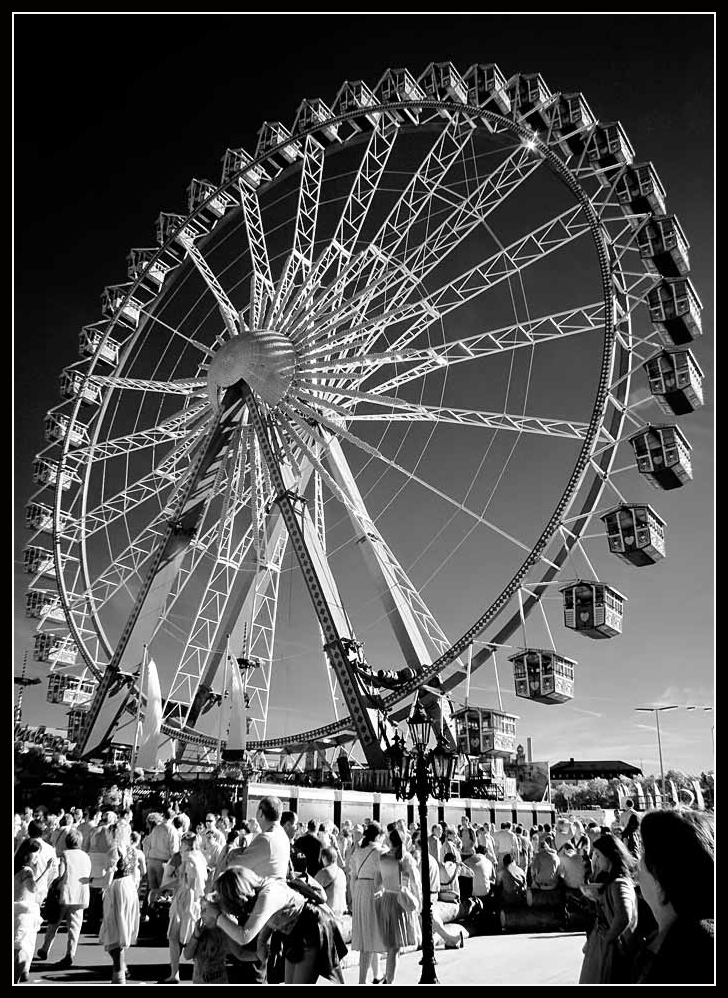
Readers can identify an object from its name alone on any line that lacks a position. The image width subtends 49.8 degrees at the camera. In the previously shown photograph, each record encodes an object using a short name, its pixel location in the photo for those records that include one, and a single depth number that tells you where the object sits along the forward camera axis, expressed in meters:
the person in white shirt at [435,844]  11.55
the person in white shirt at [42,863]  7.01
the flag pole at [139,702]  20.27
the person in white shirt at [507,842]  15.40
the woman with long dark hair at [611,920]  4.52
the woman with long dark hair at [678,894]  2.31
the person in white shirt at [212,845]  11.21
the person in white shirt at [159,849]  11.03
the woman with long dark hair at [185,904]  8.23
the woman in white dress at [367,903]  8.17
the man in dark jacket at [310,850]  5.14
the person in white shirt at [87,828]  12.59
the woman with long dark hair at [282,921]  3.97
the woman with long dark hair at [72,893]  9.13
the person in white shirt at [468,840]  15.52
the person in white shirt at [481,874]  12.14
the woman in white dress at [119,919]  7.87
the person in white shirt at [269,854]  4.53
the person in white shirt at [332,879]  7.75
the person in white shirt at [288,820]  6.03
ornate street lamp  7.41
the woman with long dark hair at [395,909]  8.10
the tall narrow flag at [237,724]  21.62
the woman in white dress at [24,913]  6.11
